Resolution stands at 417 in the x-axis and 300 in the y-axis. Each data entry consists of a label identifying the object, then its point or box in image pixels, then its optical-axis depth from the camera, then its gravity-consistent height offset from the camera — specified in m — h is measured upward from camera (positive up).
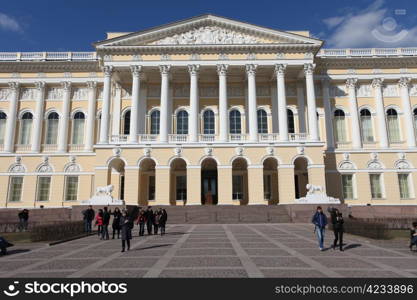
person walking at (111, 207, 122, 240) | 16.01 -0.88
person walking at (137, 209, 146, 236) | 17.31 -0.96
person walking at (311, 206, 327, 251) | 11.88 -0.80
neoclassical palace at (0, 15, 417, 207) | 31.03 +9.26
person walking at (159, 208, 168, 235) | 17.05 -0.85
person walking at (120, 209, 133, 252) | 11.92 -0.94
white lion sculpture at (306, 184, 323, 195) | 28.95 +1.15
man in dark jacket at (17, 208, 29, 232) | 20.20 -1.10
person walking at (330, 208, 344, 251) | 12.13 -0.88
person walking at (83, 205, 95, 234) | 18.70 -0.84
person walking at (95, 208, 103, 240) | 16.31 -0.83
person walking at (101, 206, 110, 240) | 16.28 -1.15
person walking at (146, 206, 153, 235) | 17.83 -0.94
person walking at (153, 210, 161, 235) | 17.75 -0.97
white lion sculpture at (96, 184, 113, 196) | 28.38 +1.18
